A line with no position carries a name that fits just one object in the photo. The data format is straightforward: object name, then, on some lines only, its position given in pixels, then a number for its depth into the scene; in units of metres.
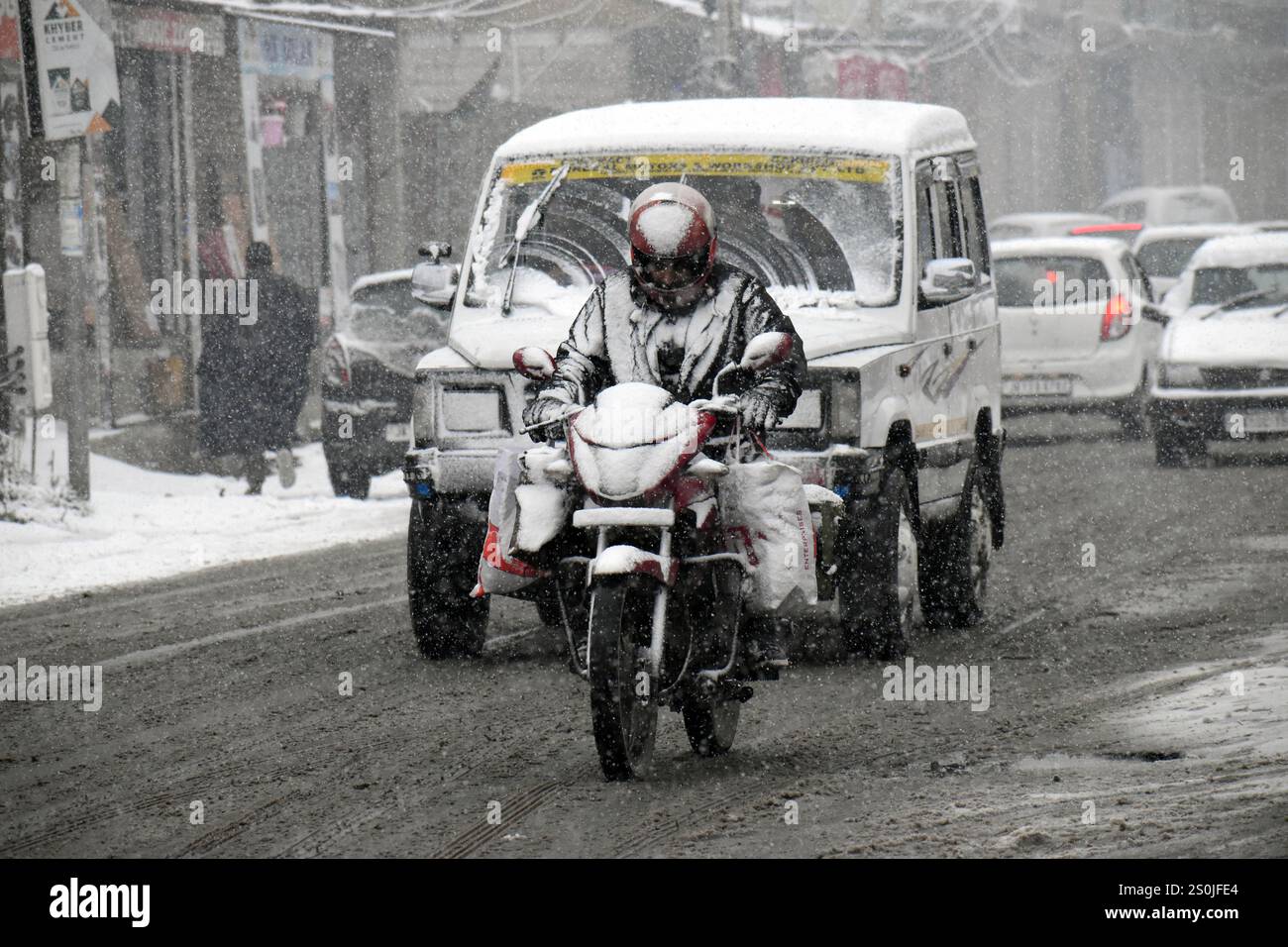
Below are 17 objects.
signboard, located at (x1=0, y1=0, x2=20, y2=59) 18.39
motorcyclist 7.59
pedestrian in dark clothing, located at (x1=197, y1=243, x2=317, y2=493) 18.72
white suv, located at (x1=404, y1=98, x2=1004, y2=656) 9.54
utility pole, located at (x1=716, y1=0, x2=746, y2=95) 29.83
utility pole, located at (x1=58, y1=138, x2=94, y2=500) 15.75
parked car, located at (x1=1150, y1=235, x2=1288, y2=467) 18.52
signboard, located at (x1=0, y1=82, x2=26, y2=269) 19.61
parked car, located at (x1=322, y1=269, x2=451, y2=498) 17.53
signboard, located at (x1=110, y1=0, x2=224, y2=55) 22.19
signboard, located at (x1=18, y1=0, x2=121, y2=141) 15.52
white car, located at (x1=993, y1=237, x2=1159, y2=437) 21.16
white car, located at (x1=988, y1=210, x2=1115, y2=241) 35.12
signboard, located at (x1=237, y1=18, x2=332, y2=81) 24.64
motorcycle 6.95
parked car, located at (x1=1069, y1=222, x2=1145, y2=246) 29.42
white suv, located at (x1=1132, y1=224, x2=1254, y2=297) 25.88
